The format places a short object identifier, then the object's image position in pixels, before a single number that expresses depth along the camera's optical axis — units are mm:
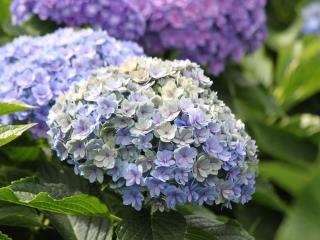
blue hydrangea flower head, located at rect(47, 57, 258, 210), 1062
